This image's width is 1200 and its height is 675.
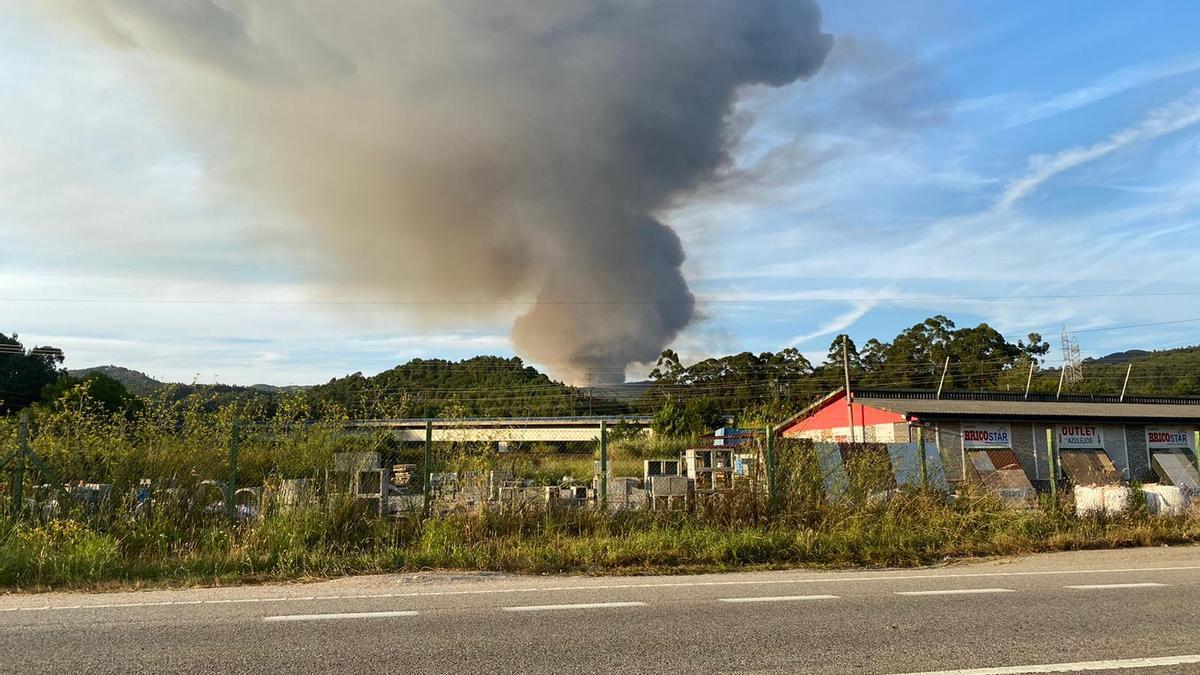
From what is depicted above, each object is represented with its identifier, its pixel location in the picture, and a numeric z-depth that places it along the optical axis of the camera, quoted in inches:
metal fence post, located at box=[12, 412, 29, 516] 385.1
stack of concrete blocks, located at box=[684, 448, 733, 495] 460.7
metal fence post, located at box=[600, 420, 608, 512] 427.3
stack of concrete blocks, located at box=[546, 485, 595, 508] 436.1
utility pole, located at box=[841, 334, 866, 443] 1194.6
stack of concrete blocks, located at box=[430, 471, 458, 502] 420.2
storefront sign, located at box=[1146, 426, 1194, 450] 1026.1
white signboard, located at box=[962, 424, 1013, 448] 946.7
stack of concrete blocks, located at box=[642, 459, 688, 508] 449.6
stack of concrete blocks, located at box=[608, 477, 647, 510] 448.5
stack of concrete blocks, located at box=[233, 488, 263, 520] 401.7
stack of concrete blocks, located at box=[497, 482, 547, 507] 418.0
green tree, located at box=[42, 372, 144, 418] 1978.3
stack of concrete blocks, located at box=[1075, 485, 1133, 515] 496.1
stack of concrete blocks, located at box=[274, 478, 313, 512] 395.5
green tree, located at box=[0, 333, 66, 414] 2844.5
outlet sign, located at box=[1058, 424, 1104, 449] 979.9
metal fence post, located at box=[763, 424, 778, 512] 448.8
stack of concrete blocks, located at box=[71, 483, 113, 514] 394.9
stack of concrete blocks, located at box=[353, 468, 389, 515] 412.5
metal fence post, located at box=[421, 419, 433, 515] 419.8
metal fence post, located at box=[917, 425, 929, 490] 496.7
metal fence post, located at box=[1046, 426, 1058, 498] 517.7
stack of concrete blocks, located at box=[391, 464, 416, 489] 457.4
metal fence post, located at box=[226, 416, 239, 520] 404.8
